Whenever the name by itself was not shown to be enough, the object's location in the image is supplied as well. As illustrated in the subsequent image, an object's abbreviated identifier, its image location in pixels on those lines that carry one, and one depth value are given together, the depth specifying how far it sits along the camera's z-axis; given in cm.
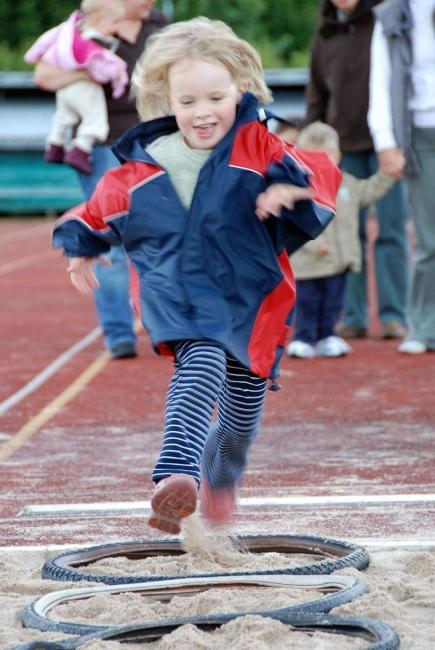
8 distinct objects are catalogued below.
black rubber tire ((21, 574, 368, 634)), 747
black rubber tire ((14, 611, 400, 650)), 664
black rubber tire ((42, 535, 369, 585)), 812
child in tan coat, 1886
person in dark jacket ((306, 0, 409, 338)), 1987
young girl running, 861
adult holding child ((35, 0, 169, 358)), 1847
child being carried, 1820
